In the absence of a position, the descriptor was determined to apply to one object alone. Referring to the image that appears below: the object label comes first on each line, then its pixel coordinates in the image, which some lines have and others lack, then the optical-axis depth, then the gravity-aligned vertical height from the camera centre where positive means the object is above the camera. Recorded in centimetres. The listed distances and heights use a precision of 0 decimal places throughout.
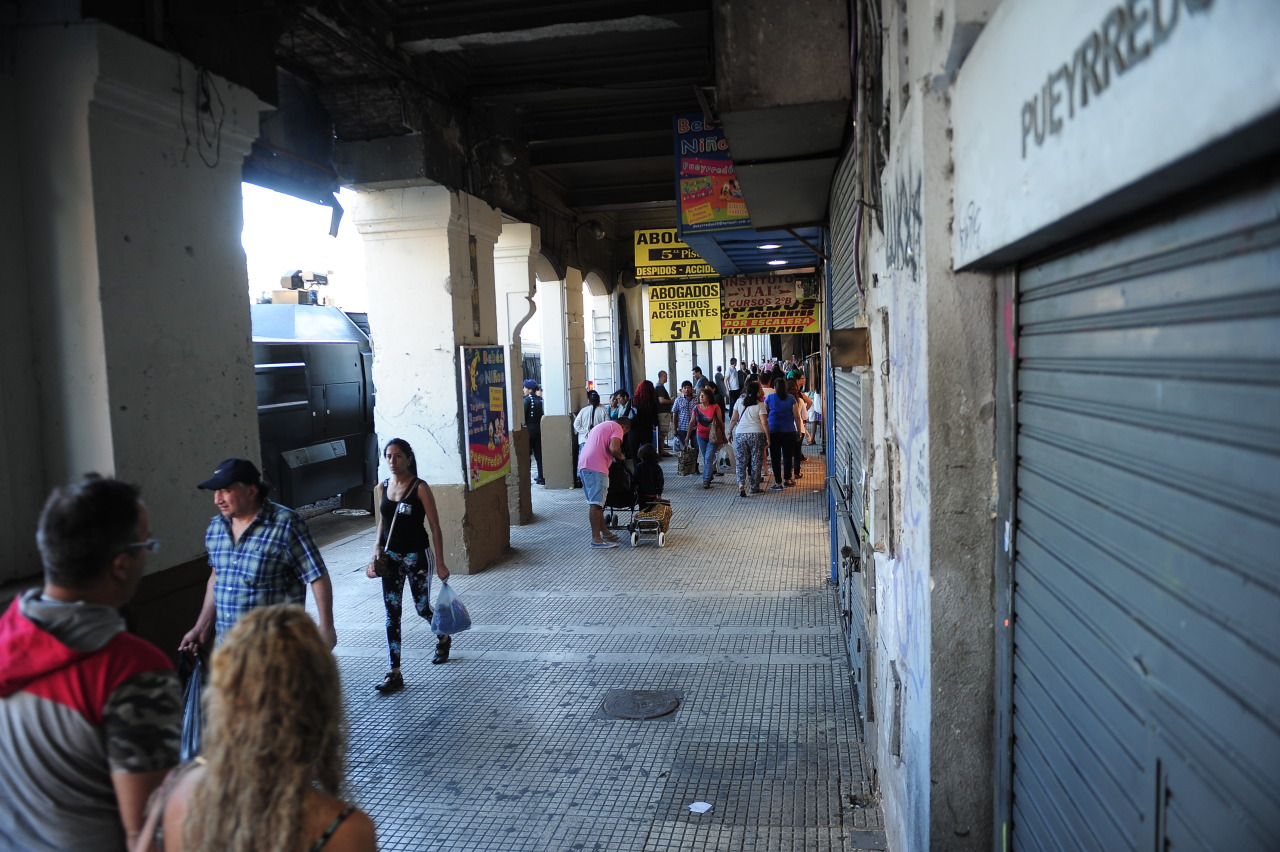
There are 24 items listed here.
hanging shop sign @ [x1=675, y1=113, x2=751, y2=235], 804 +157
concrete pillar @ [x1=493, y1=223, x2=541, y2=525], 1162 +94
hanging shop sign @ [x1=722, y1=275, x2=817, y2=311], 1503 +124
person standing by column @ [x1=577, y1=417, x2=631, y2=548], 1005 -112
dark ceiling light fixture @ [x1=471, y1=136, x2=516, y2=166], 970 +251
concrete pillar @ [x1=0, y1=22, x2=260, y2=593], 380 +54
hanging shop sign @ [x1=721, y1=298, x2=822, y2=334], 1580 +76
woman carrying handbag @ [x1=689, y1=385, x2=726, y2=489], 1398 -107
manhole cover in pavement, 549 -221
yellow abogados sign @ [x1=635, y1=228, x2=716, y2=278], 1274 +164
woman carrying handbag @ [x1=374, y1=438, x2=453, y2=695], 607 -111
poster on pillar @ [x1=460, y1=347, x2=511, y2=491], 902 -45
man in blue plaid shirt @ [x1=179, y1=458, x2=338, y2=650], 387 -78
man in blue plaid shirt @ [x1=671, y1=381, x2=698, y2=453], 1552 -86
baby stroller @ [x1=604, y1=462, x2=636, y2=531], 1034 -151
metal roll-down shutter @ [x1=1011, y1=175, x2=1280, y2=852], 124 -35
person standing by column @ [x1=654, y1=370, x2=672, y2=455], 1827 -109
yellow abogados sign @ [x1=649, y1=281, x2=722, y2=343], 1477 +92
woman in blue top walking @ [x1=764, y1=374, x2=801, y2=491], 1345 -106
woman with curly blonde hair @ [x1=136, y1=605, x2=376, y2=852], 172 -77
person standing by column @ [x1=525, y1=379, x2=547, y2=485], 1534 -88
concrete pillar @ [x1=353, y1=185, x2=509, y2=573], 877 +48
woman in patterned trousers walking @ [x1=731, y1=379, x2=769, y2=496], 1325 -117
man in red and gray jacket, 202 -77
